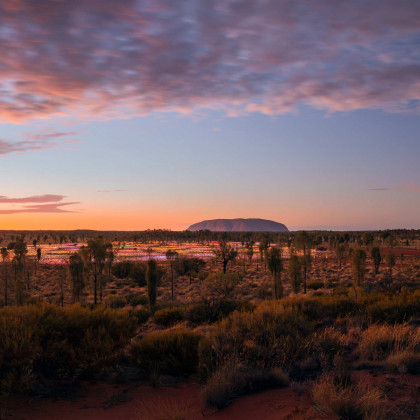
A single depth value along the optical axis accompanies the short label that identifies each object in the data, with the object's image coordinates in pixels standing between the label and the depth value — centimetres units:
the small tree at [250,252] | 7576
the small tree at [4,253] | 5161
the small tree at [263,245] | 6924
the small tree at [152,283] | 2934
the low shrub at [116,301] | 3362
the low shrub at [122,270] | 6269
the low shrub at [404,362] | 667
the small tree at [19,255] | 4147
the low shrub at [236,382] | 605
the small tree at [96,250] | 3362
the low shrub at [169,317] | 1586
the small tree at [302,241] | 3909
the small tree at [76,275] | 3228
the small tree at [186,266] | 6306
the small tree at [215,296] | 1470
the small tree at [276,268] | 3065
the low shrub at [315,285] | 4209
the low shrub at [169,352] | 811
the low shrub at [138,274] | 5616
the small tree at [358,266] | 3350
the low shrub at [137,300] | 3677
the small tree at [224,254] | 5392
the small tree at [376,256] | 5006
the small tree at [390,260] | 5206
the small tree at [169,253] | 6284
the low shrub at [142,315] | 1990
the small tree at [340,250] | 7171
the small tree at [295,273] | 3684
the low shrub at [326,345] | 754
